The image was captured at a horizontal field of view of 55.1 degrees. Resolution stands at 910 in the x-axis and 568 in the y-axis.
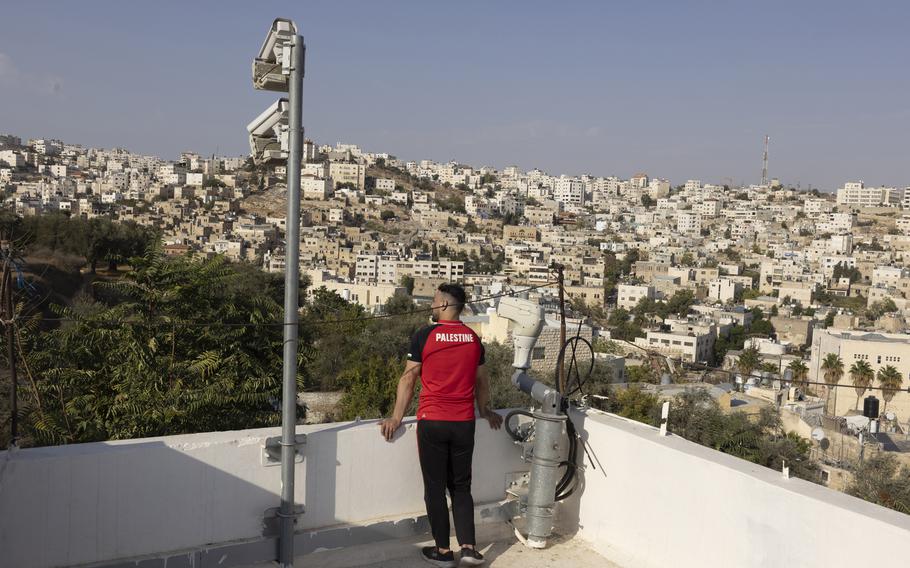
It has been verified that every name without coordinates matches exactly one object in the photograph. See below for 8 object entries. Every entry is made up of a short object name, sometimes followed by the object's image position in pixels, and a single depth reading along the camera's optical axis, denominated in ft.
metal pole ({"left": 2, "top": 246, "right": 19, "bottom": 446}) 9.06
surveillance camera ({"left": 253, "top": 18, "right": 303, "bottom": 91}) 9.58
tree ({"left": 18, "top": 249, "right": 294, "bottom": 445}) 20.10
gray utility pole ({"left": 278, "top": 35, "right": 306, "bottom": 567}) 9.64
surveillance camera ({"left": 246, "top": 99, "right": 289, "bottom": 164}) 9.77
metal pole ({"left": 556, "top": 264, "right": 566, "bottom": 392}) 11.26
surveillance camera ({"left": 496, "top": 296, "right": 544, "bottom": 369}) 11.54
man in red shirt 10.44
